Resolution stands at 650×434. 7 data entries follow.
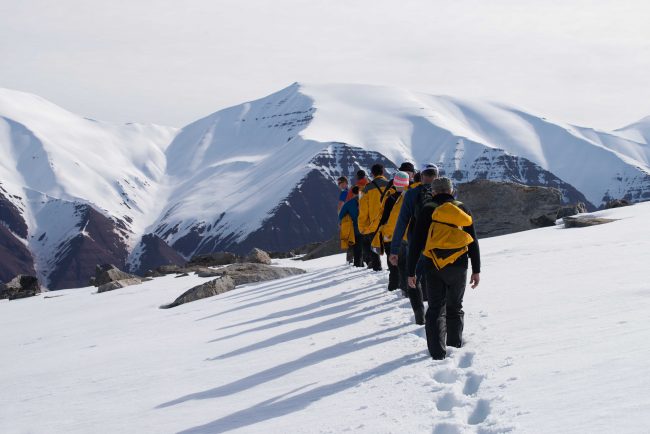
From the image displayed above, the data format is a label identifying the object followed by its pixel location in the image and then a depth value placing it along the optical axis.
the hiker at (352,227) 16.78
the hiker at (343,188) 18.64
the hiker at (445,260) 7.48
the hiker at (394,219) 11.13
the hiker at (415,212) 8.93
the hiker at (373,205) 13.13
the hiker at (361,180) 16.38
